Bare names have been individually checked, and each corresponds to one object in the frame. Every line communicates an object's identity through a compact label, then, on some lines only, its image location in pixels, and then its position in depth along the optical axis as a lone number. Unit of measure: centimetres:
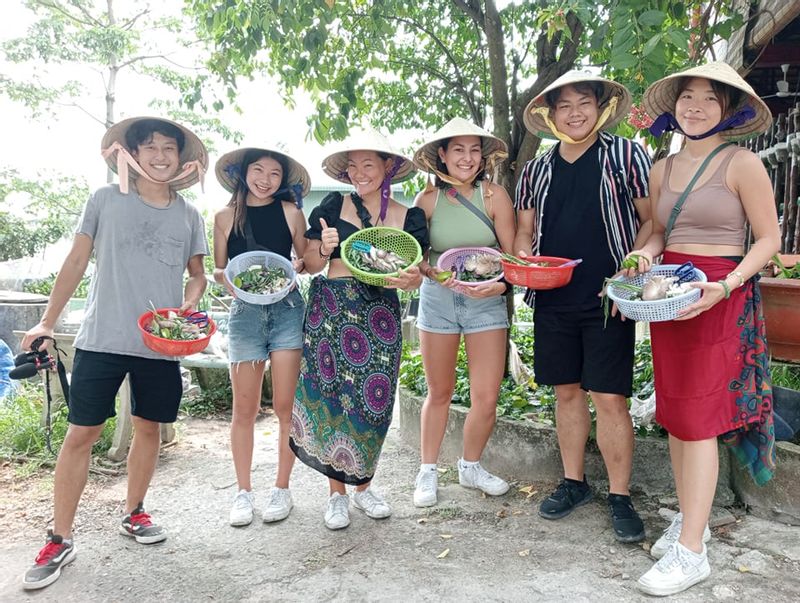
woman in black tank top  317
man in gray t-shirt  281
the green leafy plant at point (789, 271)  338
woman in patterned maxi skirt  309
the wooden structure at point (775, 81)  477
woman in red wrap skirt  249
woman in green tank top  325
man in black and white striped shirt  294
